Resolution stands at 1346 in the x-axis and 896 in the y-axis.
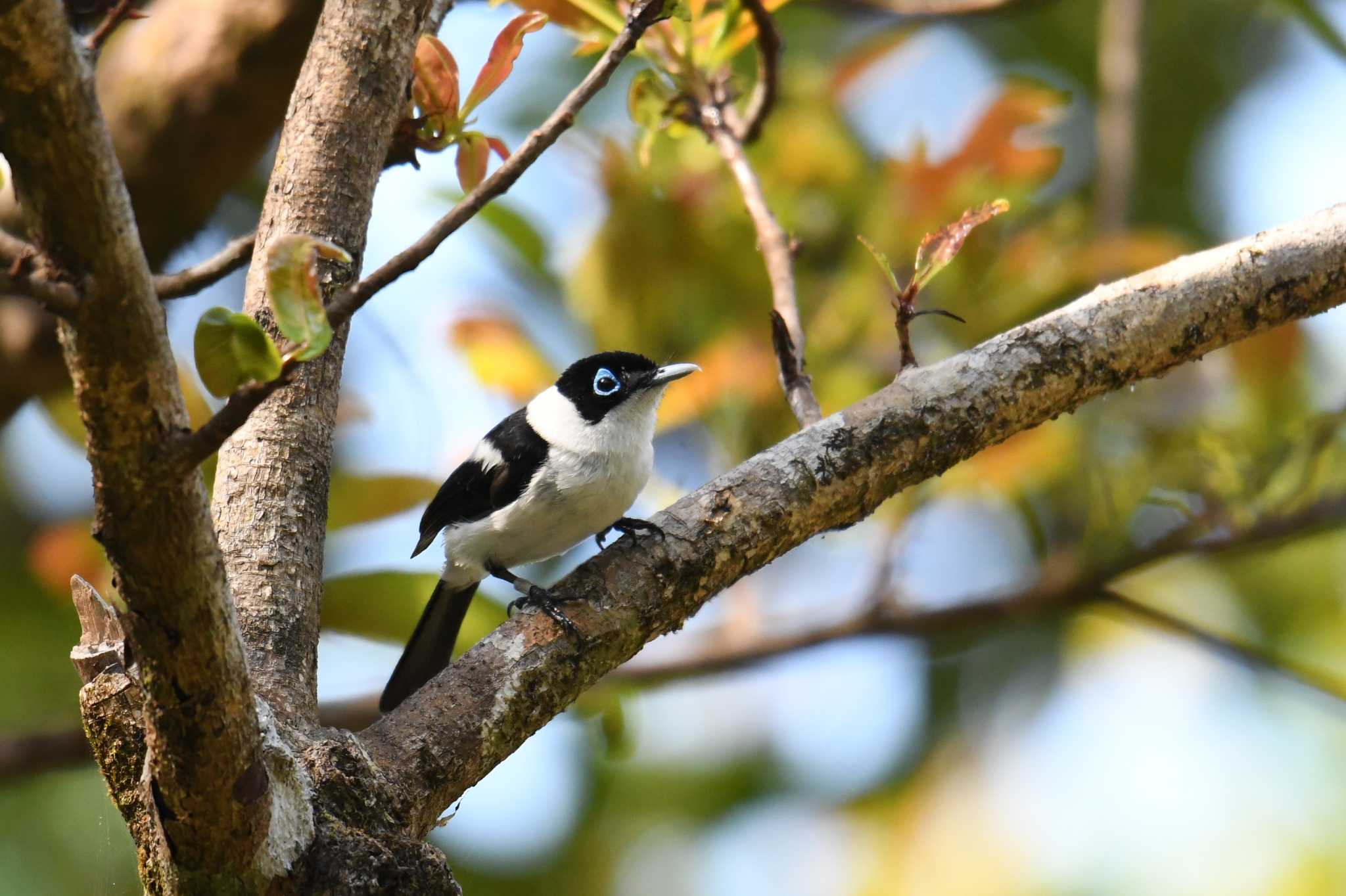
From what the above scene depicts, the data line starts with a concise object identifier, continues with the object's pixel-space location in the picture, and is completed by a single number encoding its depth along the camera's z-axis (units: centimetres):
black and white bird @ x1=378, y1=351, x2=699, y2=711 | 615
